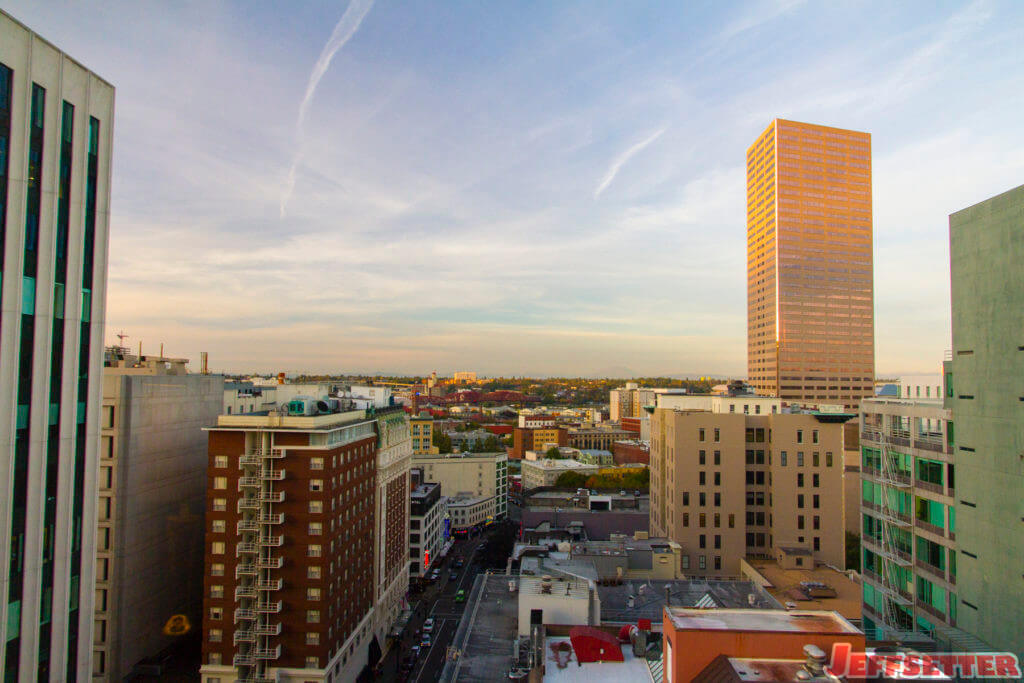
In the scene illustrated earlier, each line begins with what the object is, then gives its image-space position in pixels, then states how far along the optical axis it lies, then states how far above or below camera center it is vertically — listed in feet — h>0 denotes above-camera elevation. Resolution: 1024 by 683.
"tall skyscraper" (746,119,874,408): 638.94 +74.34
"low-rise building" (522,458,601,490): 520.01 -83.94
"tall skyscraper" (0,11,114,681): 87.61 +3.84
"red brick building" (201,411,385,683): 160.25 -47.95
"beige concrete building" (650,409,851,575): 217.97 -40.69
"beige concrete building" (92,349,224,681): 167.84 -40.64
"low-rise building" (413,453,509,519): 435.94 -73.73
